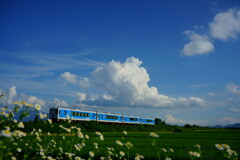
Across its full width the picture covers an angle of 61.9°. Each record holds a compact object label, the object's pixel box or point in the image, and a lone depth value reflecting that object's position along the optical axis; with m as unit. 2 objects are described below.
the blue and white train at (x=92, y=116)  28.61
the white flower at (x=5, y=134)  2.24
